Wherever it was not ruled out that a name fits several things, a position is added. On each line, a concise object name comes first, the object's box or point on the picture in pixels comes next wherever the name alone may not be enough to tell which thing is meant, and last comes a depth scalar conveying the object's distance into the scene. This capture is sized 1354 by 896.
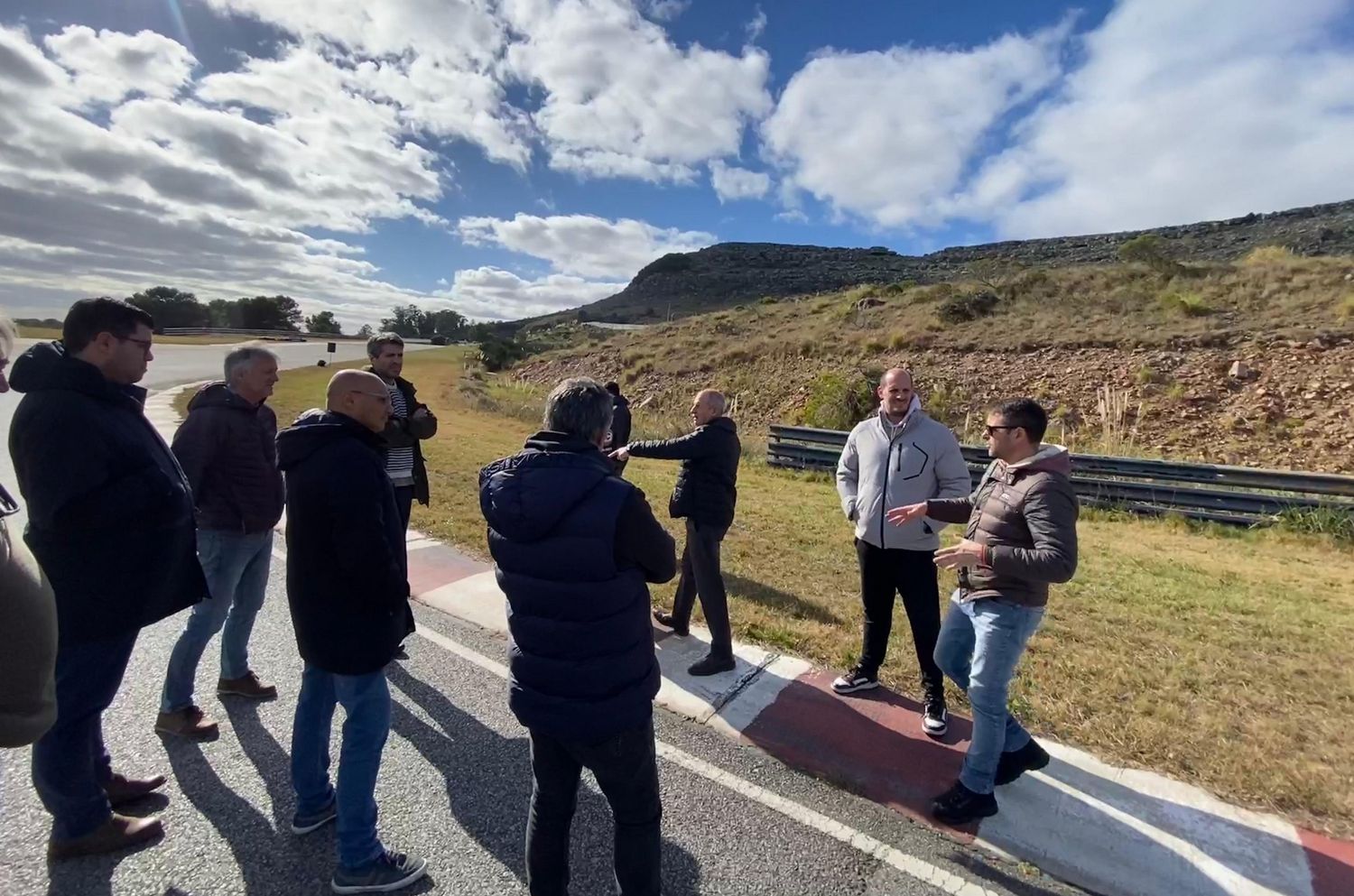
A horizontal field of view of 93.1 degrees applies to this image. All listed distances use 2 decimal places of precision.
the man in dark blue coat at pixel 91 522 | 2.28
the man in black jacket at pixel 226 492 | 3.28
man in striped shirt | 4.36
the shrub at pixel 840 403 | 16.80
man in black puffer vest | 2.02
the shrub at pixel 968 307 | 23.06
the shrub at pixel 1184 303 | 18.27
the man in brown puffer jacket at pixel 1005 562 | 2.66
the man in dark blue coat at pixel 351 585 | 2.32
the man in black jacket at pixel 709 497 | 4.15
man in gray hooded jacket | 3.68
